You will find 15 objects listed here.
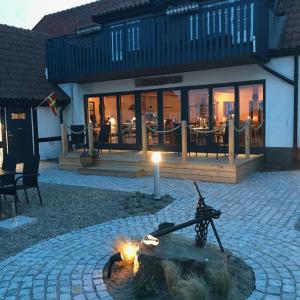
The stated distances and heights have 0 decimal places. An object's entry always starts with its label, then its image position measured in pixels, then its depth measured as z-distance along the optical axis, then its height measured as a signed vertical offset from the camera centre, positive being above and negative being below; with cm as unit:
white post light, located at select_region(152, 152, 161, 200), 715 -115
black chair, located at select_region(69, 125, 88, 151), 1239 -51
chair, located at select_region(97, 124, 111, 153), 1198 -49
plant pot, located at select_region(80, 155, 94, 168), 1073 -117
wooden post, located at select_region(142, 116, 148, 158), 1006 -53
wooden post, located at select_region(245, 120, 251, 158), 946 -63
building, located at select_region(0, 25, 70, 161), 1244 +75
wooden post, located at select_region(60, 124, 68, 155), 1135 -58
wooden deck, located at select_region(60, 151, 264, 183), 881 -128
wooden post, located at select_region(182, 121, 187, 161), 922 -53
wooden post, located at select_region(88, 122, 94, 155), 1098 -48
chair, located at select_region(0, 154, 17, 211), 761 -87
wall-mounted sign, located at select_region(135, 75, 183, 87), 1164 +122
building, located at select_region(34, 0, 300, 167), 965 +146
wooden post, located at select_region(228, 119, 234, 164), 859 -58
